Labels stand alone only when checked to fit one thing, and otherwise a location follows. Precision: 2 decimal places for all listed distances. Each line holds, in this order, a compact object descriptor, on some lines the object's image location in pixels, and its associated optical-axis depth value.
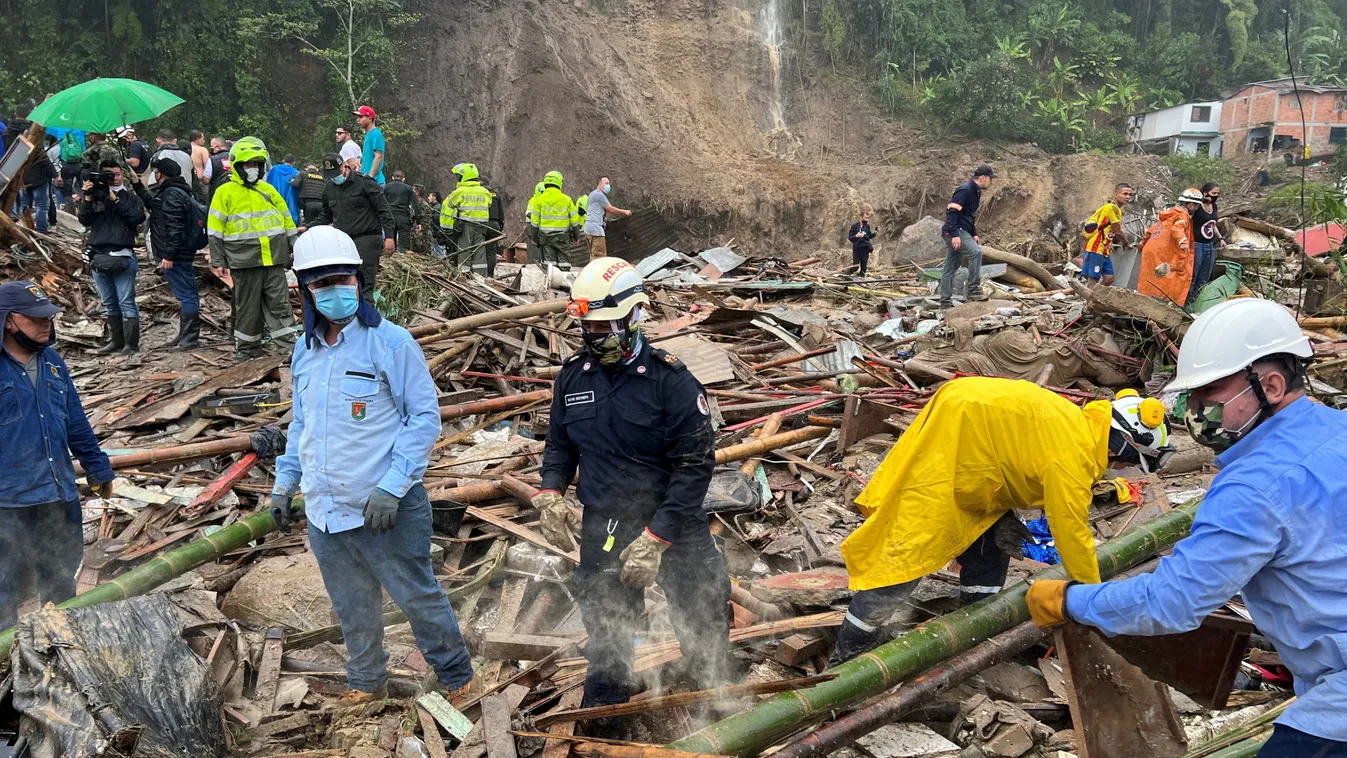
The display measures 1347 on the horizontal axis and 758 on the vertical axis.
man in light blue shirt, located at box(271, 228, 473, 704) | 3.46
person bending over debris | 3.34
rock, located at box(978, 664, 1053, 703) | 4.05
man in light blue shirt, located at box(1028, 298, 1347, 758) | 2.19
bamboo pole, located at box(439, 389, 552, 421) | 6.87
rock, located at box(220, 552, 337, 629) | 4.79
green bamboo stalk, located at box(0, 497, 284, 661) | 4.12
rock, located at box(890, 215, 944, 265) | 19.61
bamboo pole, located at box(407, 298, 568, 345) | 8.23
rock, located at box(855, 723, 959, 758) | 3.63
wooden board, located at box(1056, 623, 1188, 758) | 3.15
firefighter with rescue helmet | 3.41
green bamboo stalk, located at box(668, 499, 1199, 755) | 3.03
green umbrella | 8.70
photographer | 8.09
